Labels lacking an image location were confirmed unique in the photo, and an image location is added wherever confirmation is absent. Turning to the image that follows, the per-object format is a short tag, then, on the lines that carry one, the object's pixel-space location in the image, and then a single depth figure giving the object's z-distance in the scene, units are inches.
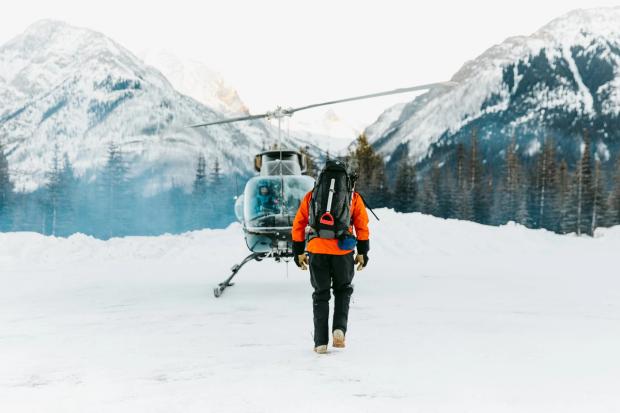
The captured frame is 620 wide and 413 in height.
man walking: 228.8
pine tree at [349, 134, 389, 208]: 2308.1
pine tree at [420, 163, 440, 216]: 2250.2
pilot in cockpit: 427.8
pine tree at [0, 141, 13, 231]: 2234.3
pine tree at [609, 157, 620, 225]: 2118.6
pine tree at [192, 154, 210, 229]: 2689.5
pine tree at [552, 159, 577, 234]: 2101.4
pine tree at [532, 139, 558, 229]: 2301.9
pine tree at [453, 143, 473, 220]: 2272.4
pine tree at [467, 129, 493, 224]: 2345.0
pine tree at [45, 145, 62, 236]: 2295.8
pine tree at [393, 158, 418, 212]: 2285.9
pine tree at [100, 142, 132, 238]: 2511.6
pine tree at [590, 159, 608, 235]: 2066.9
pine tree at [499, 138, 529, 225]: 2307.1
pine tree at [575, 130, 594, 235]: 2071.9
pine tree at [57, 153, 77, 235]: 2311.8
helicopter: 423.2
